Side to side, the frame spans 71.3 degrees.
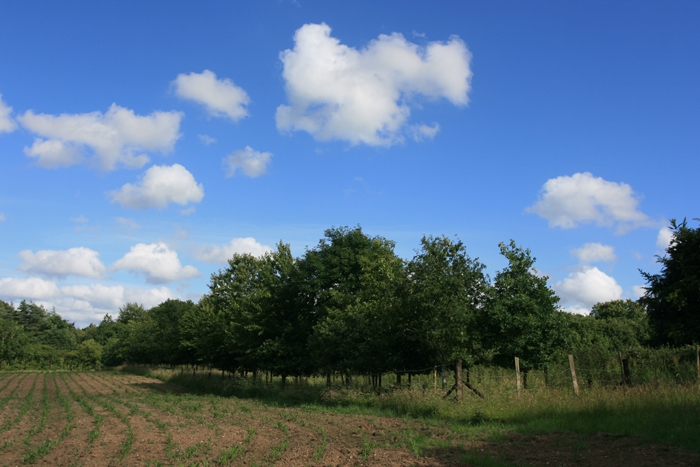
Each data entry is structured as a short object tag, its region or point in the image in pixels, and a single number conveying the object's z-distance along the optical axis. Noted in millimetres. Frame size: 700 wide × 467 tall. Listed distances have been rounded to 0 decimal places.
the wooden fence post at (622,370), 15001
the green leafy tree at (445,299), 17719
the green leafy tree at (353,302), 21875
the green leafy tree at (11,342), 96812
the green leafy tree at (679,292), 20594
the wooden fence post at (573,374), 14858
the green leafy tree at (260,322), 29609
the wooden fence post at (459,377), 16312
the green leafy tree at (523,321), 18734
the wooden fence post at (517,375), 15578
